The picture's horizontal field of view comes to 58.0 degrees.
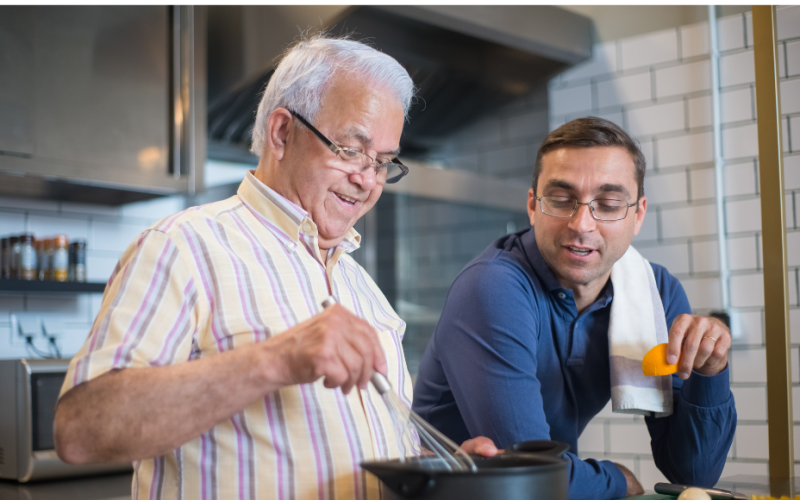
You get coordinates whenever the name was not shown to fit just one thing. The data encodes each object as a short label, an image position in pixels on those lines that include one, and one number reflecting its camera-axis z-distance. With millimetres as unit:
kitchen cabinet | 1899
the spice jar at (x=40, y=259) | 2080
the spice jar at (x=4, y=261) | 2021
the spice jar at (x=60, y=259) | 2086
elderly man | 694
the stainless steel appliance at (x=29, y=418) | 1683
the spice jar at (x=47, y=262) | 2088
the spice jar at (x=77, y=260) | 2154
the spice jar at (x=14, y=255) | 2023
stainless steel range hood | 2254
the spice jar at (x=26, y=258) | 2016
